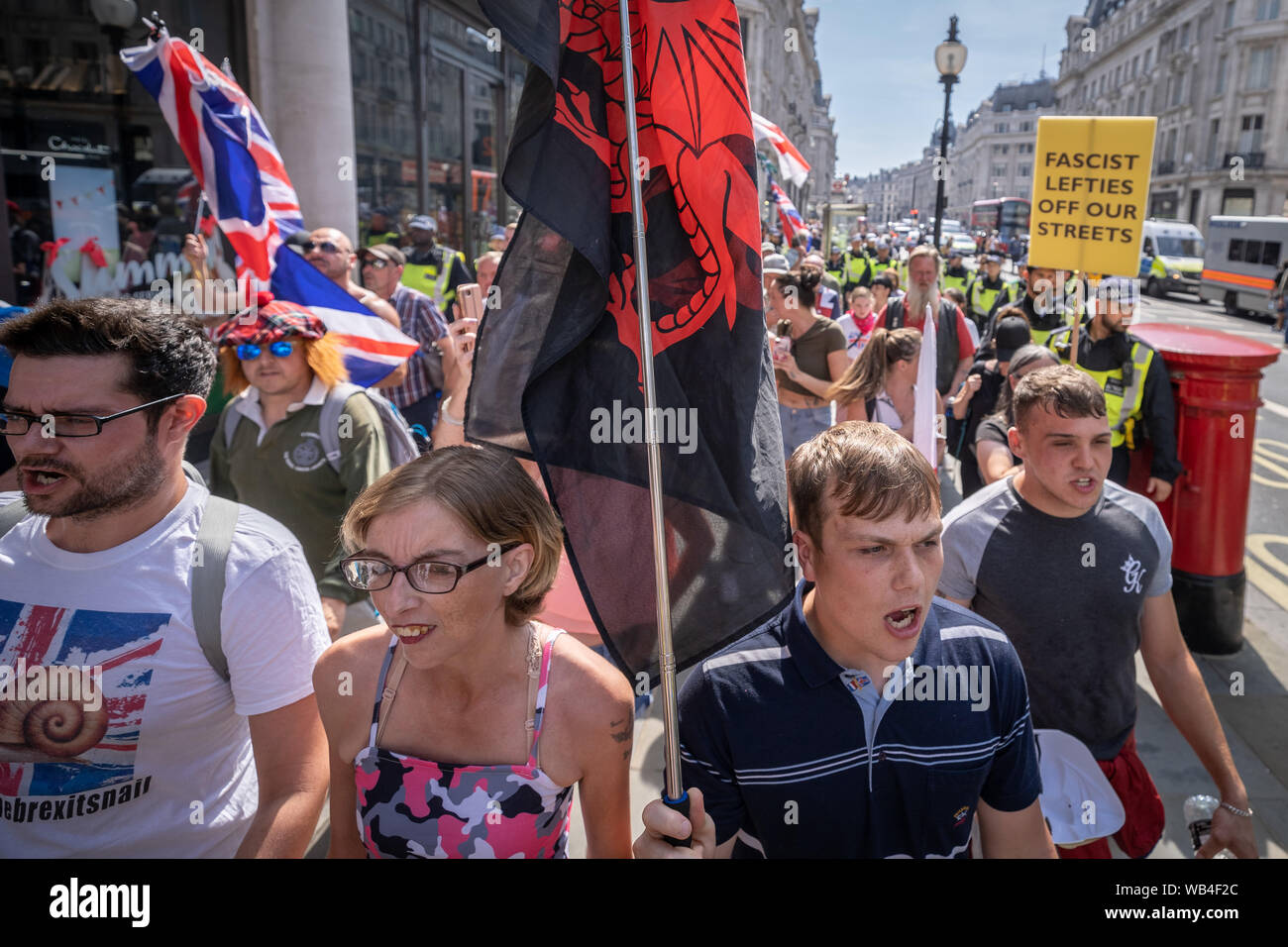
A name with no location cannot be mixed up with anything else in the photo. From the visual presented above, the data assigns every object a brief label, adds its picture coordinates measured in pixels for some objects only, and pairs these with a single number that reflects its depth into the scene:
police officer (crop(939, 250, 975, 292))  15.59
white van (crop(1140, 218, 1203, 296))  34.78
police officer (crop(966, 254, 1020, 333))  12.29
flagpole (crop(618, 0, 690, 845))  1.72
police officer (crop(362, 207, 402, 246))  11.88
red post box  4.99
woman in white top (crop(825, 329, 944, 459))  5.41
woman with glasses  1.86
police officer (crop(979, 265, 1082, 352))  7.43
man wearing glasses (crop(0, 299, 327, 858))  1.93
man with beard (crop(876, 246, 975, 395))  7.16
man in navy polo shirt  1.82
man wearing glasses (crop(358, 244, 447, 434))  5.82
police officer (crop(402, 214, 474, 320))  9.14
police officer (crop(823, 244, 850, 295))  16.00
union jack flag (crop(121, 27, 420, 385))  5.17
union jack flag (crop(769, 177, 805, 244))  13.63
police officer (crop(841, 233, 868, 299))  14.81
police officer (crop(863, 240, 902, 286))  14.38
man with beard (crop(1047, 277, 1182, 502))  5.01
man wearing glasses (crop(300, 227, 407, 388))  5.83
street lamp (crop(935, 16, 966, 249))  12.76
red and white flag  10.64
